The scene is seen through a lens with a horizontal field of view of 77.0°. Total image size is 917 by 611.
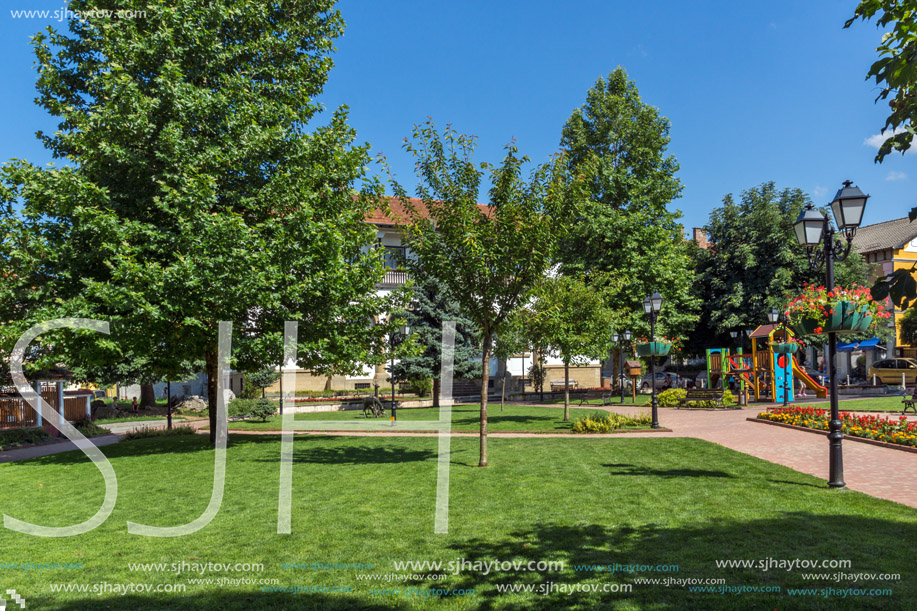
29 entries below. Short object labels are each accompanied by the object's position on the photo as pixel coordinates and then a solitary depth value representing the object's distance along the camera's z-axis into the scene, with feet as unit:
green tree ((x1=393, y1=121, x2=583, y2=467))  37.86
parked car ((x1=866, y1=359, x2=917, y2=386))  112.98
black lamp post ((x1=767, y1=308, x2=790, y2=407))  90.39
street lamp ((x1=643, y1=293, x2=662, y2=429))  64.59
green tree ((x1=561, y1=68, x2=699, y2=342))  111.96
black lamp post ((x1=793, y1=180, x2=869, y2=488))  29.50
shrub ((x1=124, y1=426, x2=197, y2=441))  68.23
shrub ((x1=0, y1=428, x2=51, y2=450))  64.18
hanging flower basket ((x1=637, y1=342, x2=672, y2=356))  66.85
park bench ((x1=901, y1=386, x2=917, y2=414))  62.81
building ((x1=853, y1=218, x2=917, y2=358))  165.99
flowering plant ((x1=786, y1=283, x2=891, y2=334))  32.30
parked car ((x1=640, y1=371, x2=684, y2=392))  152.64
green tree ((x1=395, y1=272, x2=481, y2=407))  105.19
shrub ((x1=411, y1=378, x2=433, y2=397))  118.01
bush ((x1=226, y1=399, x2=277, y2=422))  84.58
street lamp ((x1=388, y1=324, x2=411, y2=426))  57.93
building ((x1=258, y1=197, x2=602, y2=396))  131.85
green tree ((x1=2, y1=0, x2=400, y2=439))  44.73
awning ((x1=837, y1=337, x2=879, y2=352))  102.23
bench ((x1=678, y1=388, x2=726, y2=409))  89.56
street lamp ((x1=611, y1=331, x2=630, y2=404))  102.20
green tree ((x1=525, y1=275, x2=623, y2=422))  69.41
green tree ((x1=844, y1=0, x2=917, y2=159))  12.11
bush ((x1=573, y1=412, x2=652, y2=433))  60.49
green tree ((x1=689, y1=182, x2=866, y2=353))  123.13
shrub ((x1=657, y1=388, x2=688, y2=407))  97.04
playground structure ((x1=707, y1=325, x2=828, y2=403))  88.82
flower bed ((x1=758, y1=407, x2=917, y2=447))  41.97
